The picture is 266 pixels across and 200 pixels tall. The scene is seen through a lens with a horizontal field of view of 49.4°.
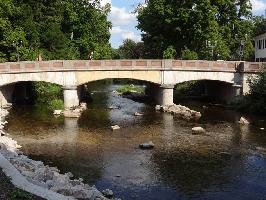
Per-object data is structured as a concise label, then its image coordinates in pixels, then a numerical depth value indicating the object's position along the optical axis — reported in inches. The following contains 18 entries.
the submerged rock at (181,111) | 1073.1
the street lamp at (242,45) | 1667.6
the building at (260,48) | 1682.0
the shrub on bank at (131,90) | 1698.1
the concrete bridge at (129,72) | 1169.3
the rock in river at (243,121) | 991.4
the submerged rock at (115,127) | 940.8
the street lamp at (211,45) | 1518.3
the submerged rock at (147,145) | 769.4
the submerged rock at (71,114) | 1079.5
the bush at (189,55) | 1500.0
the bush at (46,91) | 1415.1
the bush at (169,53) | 1543.7
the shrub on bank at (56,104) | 1194.4
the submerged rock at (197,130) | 889.1
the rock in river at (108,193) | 525.4
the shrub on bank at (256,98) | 1086.8
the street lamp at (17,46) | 1516.2
